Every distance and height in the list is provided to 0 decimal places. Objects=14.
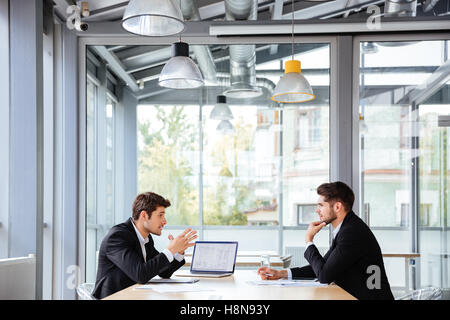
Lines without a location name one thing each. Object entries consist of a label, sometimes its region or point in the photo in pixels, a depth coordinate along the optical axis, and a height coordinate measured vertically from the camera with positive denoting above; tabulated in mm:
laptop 4105 -681
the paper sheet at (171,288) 3266 -730
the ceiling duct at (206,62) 5648 +1037
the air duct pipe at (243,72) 5629 +932
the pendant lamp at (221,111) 5652 +543
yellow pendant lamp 4570 +675
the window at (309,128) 5578 +366
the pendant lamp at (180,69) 4094 +710
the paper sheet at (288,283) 3557 -758
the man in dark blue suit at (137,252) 3533 -561
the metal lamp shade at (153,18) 3098 +862
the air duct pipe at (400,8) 5473 +1531
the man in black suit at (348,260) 3598 -620
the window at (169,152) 5633 +134
